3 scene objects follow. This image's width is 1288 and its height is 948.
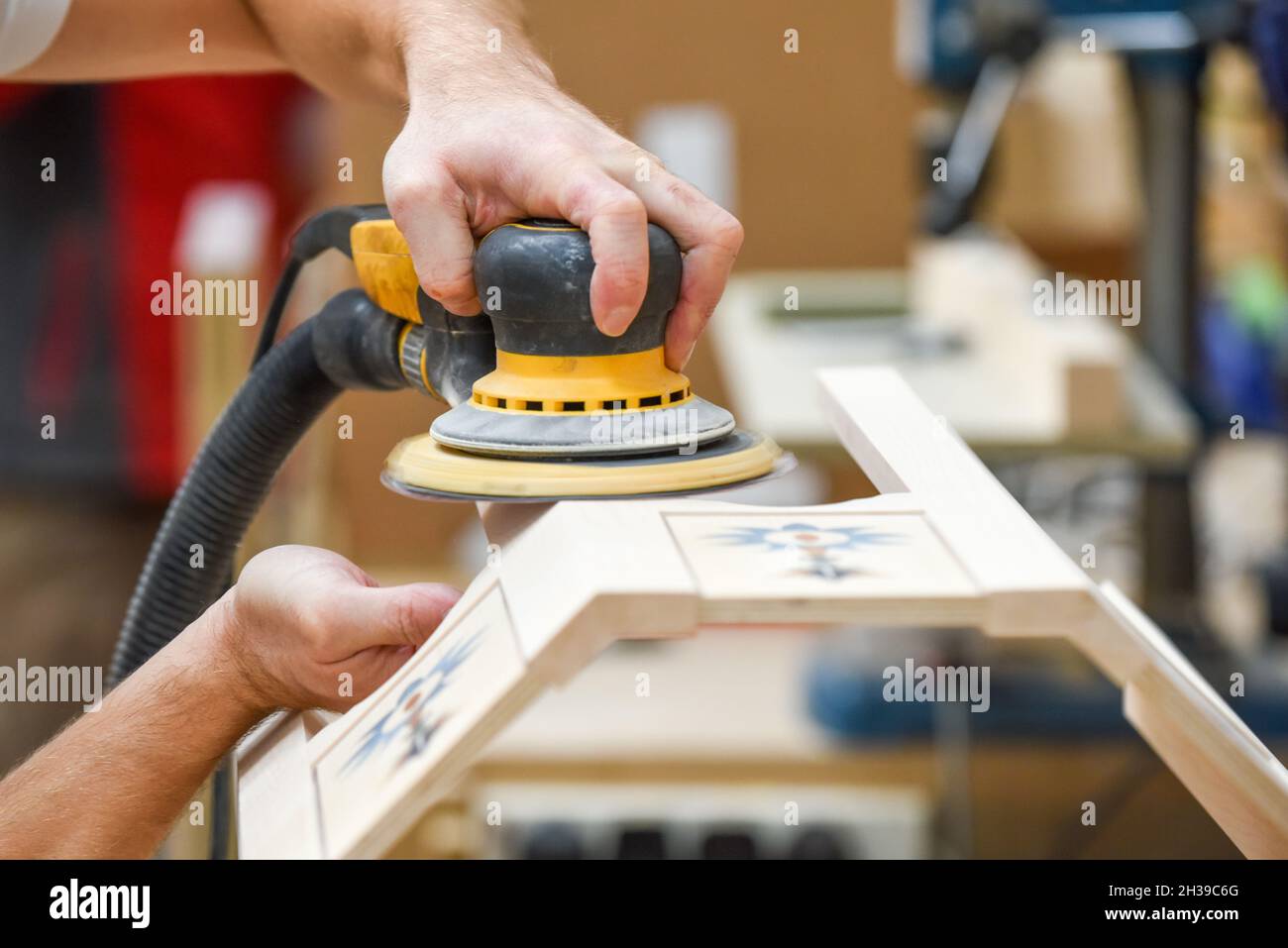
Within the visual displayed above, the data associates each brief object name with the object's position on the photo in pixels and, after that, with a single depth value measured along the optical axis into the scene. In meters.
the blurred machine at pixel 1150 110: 2.29
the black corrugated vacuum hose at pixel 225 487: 0.89
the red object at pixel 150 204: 3.04
